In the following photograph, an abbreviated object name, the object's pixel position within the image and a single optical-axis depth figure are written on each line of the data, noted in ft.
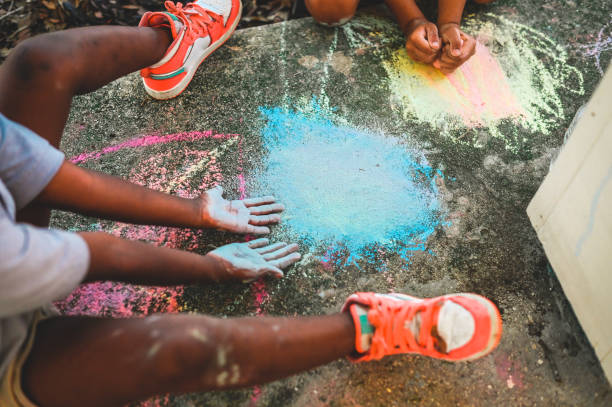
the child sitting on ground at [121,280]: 2.50
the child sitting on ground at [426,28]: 5.34
